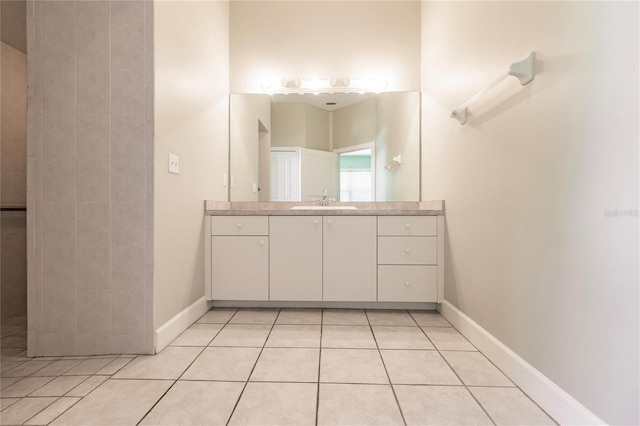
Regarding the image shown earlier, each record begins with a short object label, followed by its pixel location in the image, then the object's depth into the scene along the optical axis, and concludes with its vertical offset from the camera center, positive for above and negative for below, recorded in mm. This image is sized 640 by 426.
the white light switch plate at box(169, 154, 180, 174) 1664 +260
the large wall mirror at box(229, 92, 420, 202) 2648 +584
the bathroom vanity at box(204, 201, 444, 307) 2193 -339
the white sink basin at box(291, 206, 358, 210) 2596 +22
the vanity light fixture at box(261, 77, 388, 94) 2631 +1093
